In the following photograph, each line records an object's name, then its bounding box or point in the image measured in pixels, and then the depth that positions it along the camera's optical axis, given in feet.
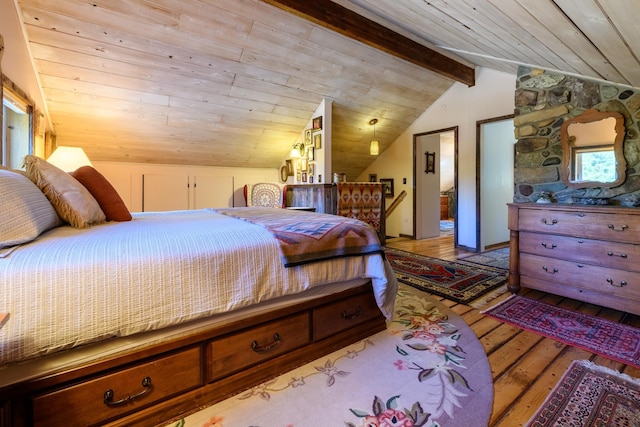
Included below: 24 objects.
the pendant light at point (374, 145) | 16.17
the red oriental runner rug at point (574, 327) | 5.72
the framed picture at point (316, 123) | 14.01
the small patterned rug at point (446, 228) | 20.24
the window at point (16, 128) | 7.66
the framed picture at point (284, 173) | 17.47
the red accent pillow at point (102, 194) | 5.97
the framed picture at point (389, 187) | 19.16
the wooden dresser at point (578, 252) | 6.72
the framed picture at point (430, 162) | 18.20
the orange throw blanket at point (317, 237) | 4.82
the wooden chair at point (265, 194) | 15.56
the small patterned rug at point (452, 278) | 8.81
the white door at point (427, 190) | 17.80
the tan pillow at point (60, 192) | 4.82
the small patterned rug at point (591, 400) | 3.99
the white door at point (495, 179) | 14.55
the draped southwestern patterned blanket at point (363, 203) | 13.91
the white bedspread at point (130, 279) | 2.96
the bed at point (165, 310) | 3.06
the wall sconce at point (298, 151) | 15.70
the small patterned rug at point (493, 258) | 12.05
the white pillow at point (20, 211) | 3.38
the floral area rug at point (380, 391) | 4.06
